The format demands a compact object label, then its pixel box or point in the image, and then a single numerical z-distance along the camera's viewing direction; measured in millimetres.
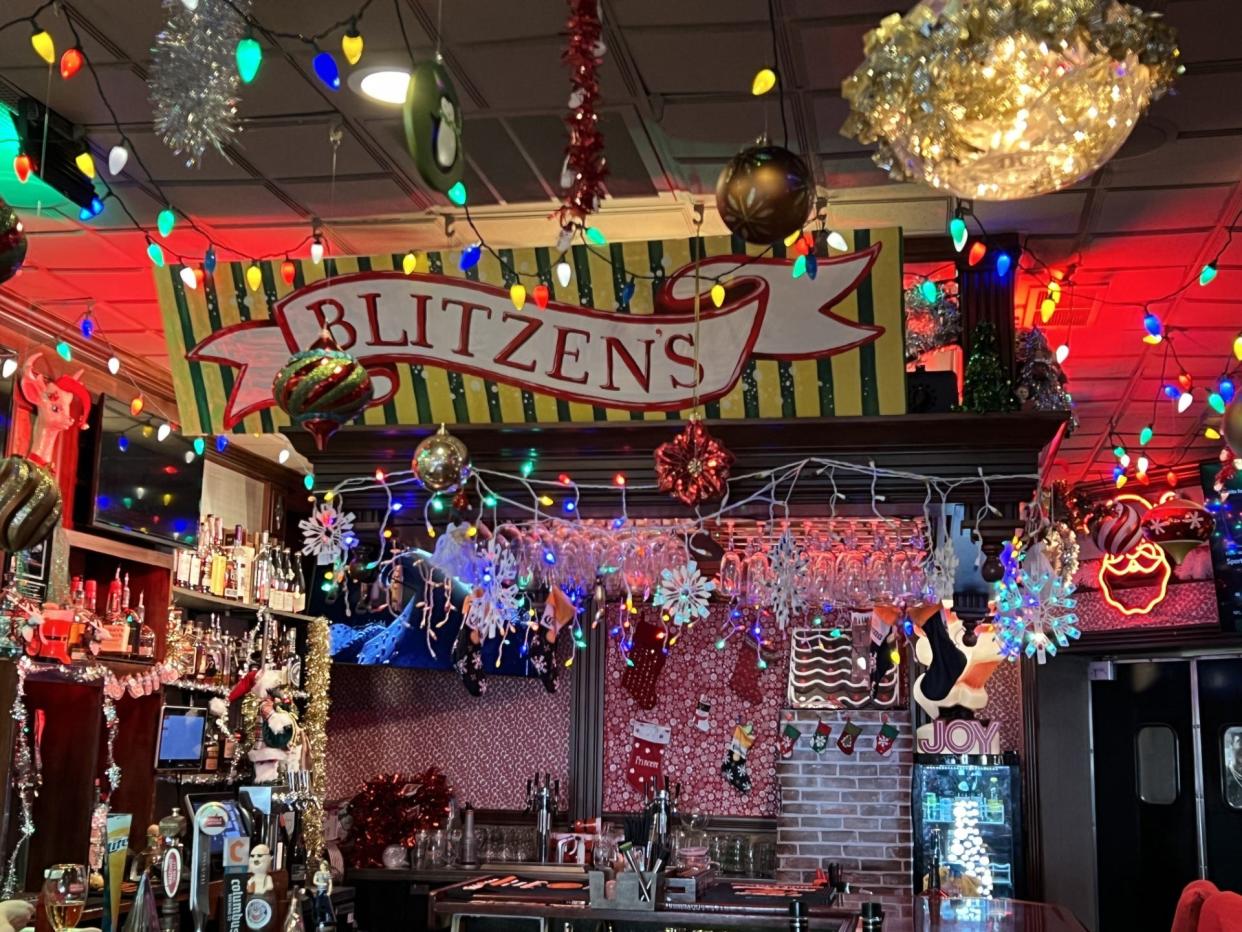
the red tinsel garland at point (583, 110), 3031
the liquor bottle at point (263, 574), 8008
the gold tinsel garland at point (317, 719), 7957
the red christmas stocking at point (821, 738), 8719
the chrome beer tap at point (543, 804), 8672
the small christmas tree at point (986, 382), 4848
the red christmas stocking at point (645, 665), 9133
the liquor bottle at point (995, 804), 8523
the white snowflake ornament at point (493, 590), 5395
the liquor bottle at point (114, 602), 6465
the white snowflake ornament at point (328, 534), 5176
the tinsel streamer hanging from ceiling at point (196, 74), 3426
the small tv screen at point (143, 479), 6324
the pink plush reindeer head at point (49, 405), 5922
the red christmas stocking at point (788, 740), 8734
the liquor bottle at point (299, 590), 8438
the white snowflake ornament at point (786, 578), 5238
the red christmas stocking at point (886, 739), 8680
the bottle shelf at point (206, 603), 7227
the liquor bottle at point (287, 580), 8289
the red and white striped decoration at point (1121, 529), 7977
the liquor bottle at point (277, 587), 8141
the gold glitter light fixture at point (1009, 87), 1872
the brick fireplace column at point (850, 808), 8609
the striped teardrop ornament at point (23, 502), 3885
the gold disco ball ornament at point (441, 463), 4543
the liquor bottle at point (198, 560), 7273
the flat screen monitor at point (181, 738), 6820
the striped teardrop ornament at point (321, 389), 3789
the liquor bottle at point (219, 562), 7554
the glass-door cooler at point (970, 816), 8438
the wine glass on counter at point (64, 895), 3832
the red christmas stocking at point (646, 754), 9070
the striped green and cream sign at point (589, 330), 4922
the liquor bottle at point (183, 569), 7082
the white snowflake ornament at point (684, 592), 5242
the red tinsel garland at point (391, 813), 8602
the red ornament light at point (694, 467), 4453
